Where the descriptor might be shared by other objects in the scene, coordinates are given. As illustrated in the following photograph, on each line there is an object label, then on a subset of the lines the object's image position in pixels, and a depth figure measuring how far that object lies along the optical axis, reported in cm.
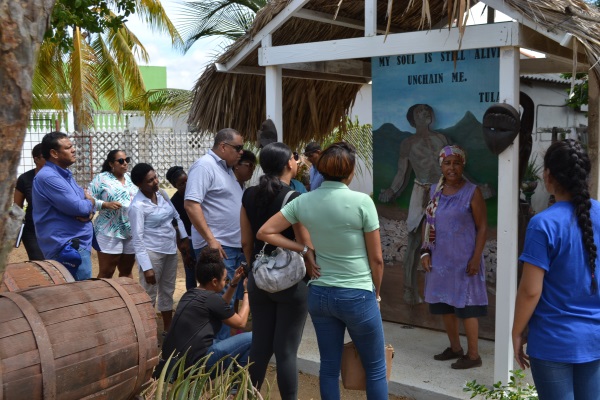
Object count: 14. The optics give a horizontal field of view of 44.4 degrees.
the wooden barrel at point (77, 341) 300
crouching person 434
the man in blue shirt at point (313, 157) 725
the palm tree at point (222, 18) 1470
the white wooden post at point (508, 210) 473
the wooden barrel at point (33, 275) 406
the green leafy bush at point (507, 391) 446
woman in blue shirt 310
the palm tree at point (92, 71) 1816
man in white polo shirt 559
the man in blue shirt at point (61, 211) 564
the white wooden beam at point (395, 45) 480
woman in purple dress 544
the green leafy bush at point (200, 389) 334
